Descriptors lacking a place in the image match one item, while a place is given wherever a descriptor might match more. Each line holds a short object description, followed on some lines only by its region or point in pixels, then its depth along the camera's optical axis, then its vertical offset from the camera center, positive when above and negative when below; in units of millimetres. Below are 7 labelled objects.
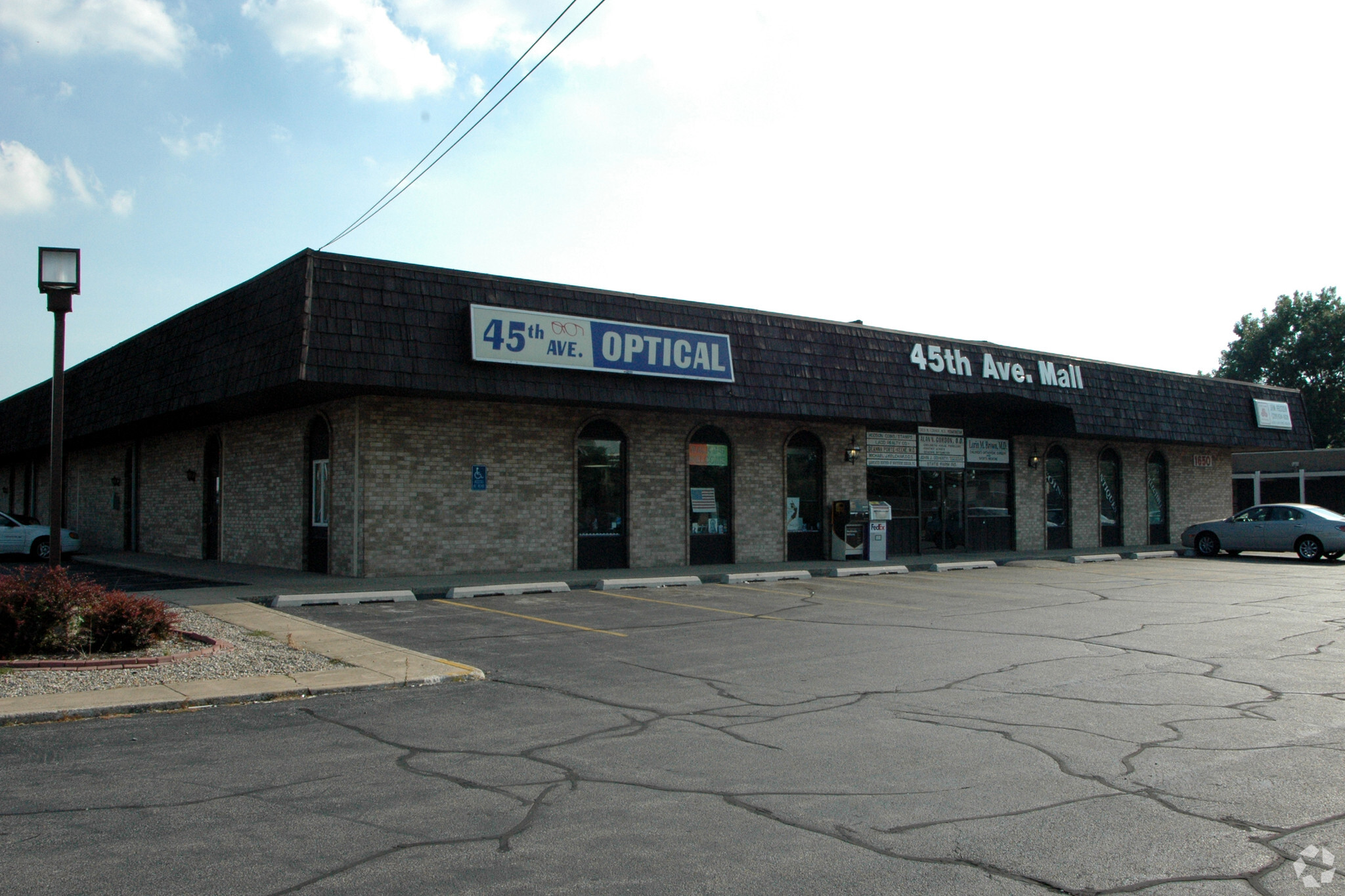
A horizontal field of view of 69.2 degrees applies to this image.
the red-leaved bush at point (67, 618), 9281 -1080
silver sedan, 24812 -892
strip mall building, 16734 +1763
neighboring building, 42000 +921
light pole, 11383 +2451
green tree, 63469 +9832
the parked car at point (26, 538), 25156 -791
